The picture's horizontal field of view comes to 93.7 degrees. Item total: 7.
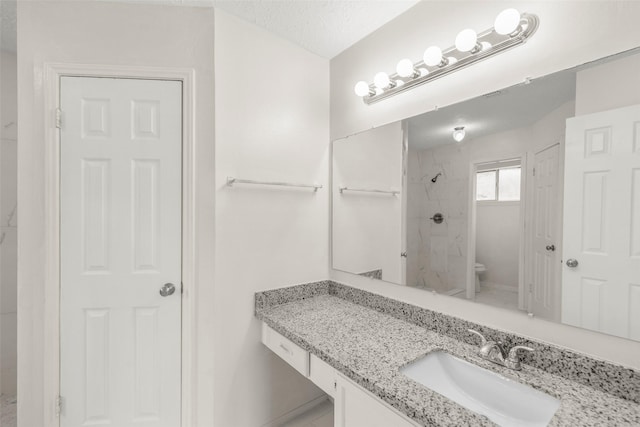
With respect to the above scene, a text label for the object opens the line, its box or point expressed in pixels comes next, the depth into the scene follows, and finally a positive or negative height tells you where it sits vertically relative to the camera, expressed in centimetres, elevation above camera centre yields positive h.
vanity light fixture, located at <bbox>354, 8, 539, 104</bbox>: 113 +68
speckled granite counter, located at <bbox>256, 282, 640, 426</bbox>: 85 -57
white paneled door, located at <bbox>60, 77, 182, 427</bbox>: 151 -24
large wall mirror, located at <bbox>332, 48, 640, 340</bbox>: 96 +5
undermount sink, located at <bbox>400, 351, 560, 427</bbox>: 96 -64
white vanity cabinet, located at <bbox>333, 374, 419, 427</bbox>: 96 -69
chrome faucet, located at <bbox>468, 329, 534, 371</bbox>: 108 -54
